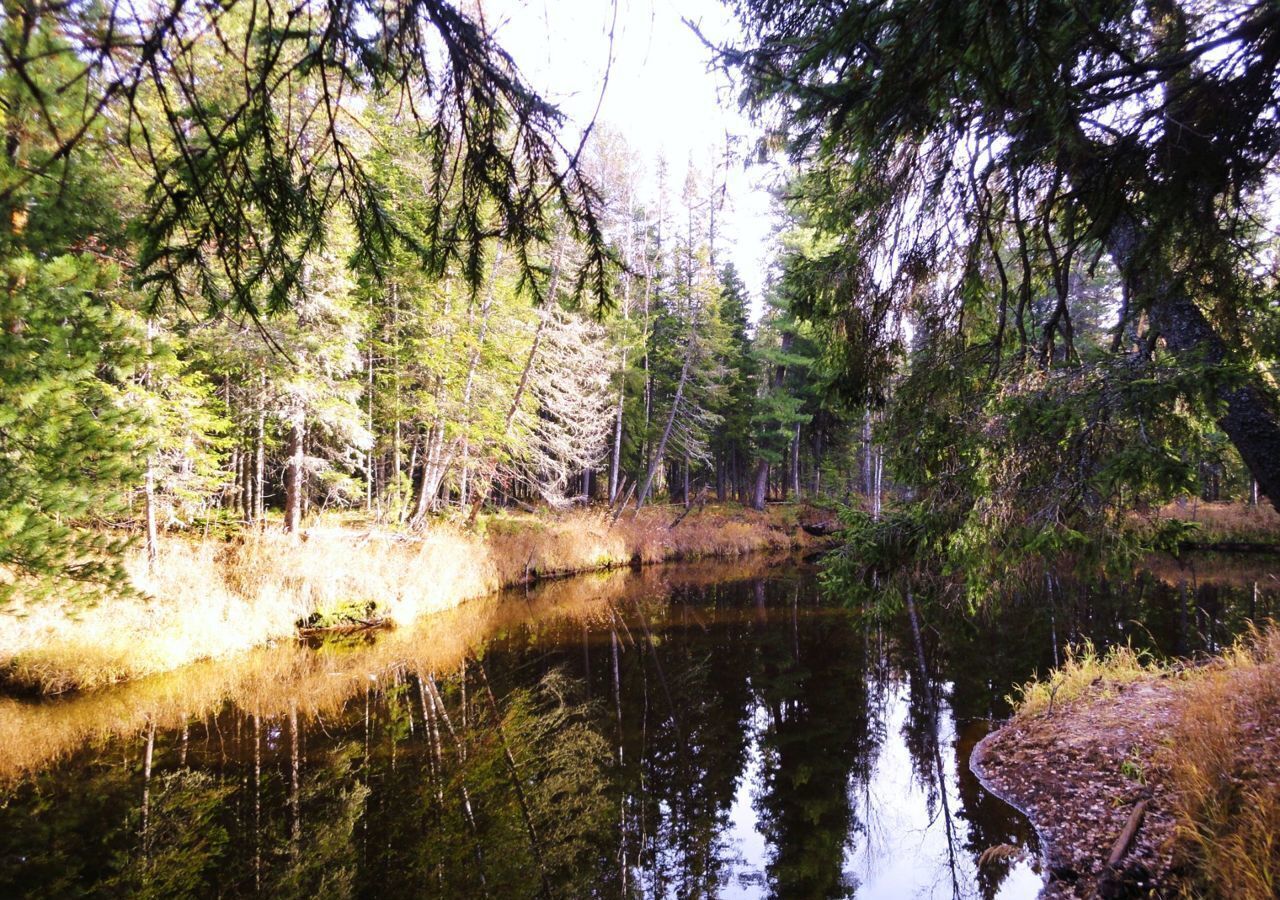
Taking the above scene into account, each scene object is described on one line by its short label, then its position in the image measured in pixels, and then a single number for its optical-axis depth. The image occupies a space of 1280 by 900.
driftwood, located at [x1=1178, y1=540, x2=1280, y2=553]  20.70
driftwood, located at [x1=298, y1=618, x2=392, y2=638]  10.99
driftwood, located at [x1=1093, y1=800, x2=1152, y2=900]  4.20
